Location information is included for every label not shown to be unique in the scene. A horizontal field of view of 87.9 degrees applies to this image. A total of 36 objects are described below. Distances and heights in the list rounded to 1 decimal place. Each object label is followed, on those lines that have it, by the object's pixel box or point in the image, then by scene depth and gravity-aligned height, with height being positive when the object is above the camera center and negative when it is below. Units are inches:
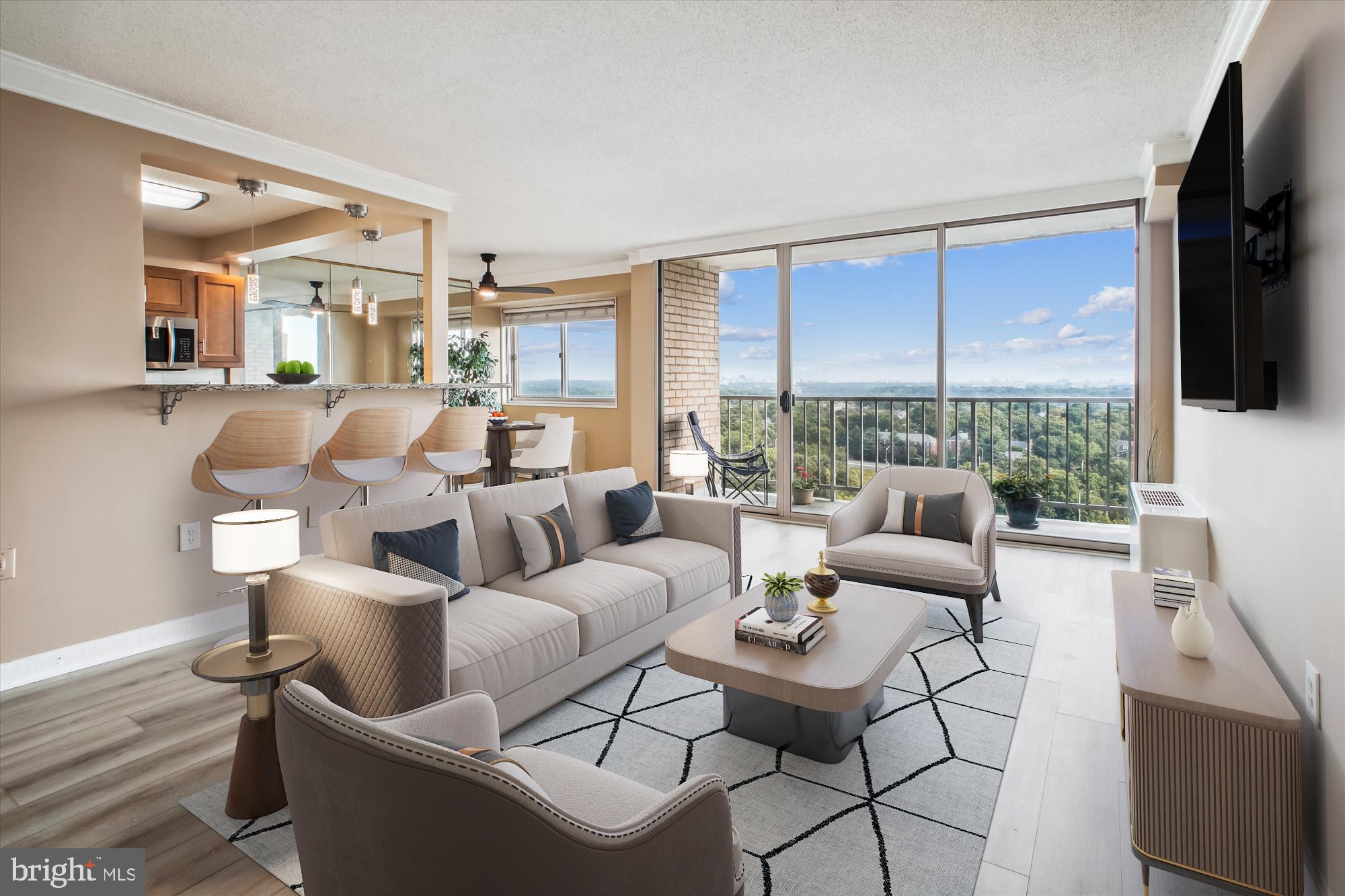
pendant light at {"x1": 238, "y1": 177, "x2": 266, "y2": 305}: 153.4 +41.8
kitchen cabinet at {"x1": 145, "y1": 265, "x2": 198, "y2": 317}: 237.6 +53.2
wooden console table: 59.2 -29.9
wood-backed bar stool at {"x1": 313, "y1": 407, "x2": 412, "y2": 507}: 149.9 -0.7
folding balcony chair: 259.4 -9.8
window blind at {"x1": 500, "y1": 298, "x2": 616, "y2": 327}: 312.7 +60.8
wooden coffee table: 80.1 -27.7
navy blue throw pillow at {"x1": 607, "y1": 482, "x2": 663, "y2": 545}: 141.6 -15.1
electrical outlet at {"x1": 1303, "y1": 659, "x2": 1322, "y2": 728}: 65.3 -24.4
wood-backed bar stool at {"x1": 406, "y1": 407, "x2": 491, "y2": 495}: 165.8 +0.0
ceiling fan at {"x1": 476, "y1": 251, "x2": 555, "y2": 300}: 269.9 +60.1
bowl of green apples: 148.3 +15.0
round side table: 77.2 -33.6
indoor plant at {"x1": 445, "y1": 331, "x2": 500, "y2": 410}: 305.1 +35.3
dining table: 249.3 -3.2
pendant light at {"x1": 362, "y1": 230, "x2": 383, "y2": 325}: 201.6 +42.5
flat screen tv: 75.4 +19.9
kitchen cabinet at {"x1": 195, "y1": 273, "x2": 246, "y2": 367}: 250.7 +45.4
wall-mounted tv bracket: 77.9 +23.7
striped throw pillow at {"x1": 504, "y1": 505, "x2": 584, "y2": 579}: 118.7 -17.4
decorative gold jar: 104.4 -22.1
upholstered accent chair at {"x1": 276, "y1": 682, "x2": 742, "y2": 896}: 33.7 -19.6
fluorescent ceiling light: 185.3 +69.3
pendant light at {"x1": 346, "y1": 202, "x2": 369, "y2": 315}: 177.9 +40.4
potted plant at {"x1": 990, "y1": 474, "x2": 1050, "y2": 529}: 210.7 -17.3
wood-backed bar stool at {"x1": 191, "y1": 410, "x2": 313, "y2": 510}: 129.7 -2.0
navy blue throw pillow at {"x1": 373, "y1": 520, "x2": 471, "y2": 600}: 98.6 -16.2
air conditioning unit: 120.2 -17.7
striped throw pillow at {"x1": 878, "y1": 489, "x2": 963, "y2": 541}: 146.4 -16.3
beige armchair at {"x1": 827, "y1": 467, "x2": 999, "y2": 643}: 128.1 -21.4
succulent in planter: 94.3 -21.5
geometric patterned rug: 69.9 -41.1
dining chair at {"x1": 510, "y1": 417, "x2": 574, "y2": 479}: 249.1 -3.6
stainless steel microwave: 237.3 +35.0
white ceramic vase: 72.1 -20.4
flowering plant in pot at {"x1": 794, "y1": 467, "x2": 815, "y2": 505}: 258.7 -17.4
